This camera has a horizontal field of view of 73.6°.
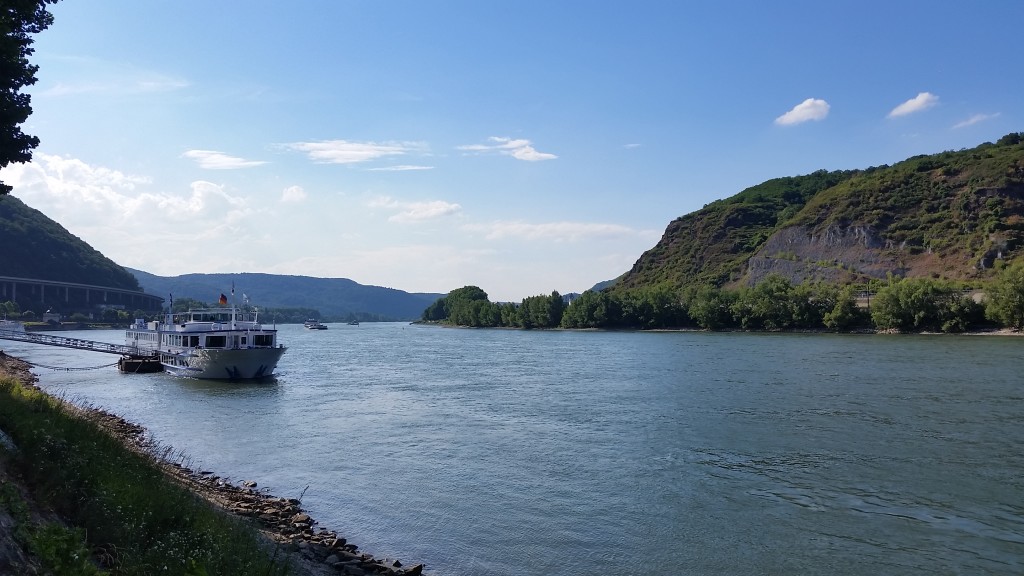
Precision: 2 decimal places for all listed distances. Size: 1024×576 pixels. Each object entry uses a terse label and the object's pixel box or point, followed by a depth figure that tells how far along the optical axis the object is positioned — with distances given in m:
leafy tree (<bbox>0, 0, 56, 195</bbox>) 20.30
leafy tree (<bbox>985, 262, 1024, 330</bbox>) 91.06
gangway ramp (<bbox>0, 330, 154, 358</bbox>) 75.19
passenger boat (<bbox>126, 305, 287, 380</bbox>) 58.06
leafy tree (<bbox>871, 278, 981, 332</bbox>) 98.75
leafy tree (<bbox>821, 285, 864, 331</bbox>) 113.44
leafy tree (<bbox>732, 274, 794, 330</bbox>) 125.00
